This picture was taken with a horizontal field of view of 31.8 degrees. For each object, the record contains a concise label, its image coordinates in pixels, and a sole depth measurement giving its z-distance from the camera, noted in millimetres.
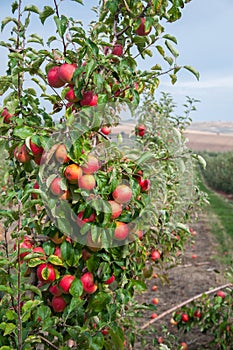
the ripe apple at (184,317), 3514
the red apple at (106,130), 1611
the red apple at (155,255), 2730
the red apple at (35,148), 1354
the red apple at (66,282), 1387
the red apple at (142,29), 1610
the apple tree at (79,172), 1292
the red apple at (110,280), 1540
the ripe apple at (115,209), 1310
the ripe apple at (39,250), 1354
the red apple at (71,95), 1440
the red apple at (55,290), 1452
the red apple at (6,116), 1538
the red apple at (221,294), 3401
